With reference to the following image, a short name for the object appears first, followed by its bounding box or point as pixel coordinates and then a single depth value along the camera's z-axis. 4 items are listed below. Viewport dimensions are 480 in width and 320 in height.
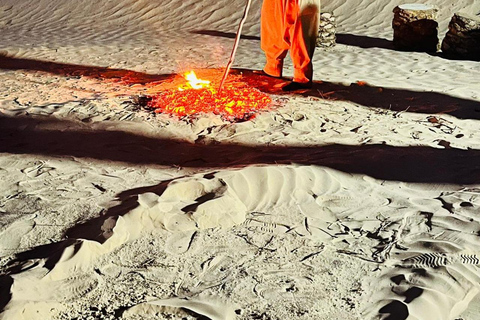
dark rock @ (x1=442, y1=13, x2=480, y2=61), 7.28
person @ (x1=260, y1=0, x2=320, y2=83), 5.82
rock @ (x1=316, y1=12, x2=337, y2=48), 8.11
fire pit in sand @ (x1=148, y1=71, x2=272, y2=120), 5.13
